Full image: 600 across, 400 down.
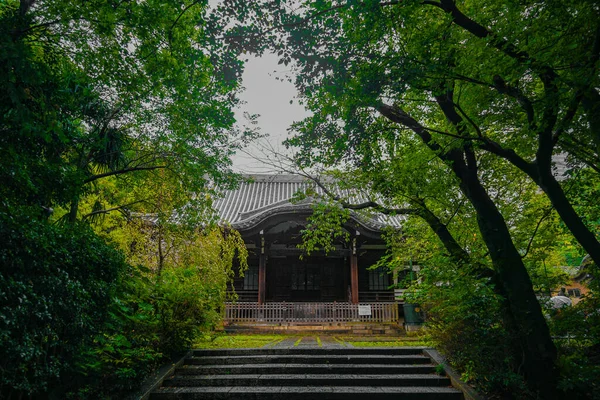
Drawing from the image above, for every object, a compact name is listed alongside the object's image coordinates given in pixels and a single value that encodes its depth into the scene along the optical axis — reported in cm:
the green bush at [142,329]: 468
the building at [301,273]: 1403
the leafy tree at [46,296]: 311
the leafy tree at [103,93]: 366
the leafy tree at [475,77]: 372
